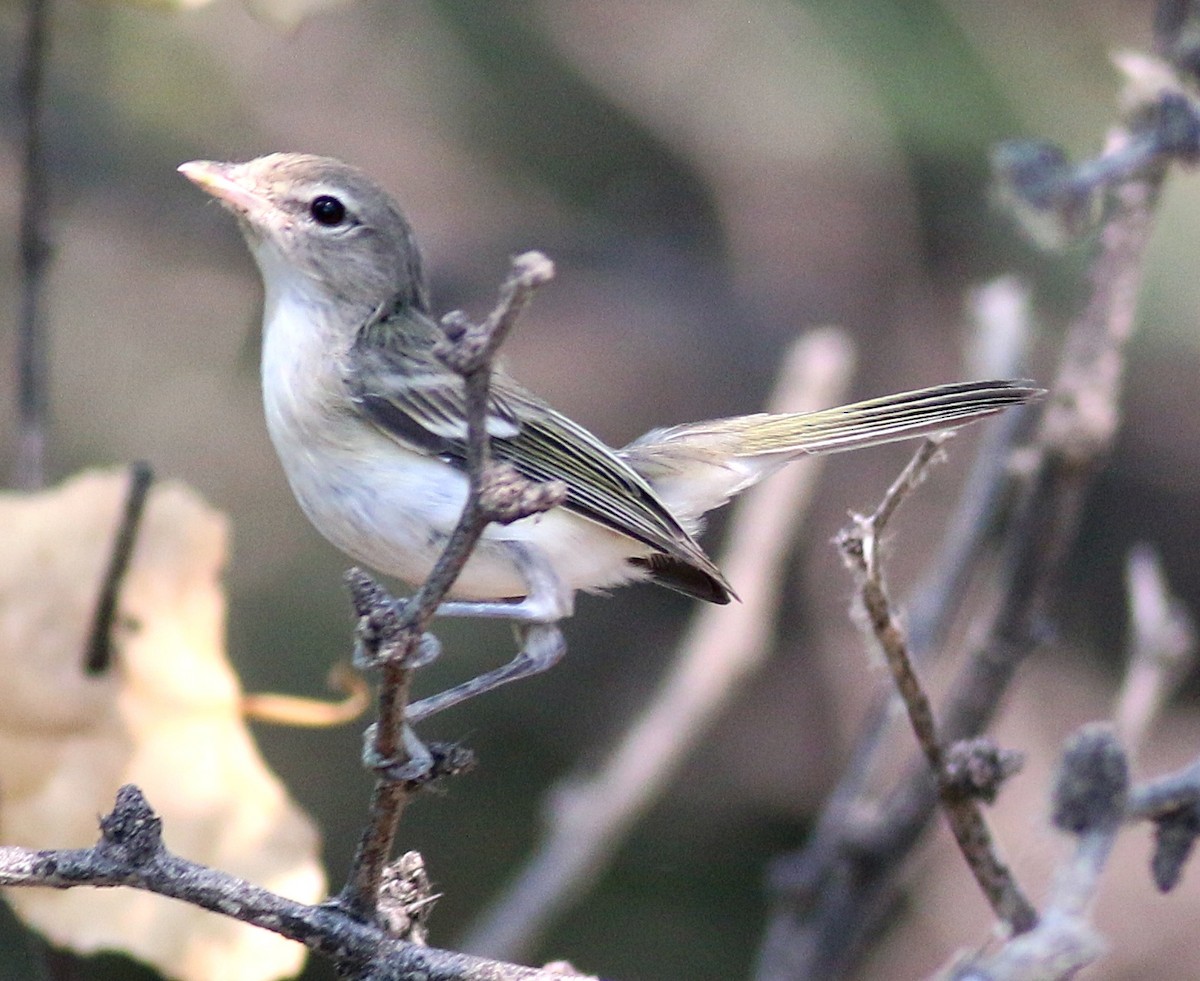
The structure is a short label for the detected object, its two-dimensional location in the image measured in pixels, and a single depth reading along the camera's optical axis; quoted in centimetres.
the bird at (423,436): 445
